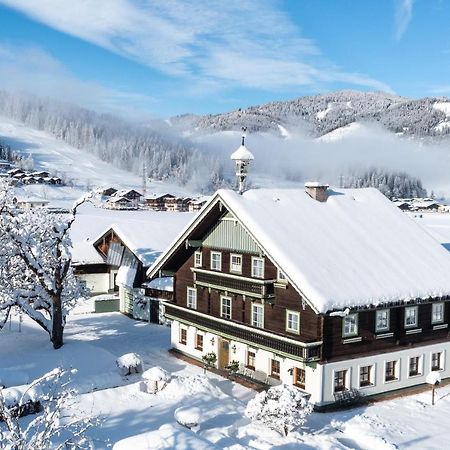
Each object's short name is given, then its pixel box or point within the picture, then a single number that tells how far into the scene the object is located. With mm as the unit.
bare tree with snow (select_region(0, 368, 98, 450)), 12383
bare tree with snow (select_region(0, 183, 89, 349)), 33062
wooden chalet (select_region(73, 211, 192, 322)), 44344
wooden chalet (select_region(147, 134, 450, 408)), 26609
